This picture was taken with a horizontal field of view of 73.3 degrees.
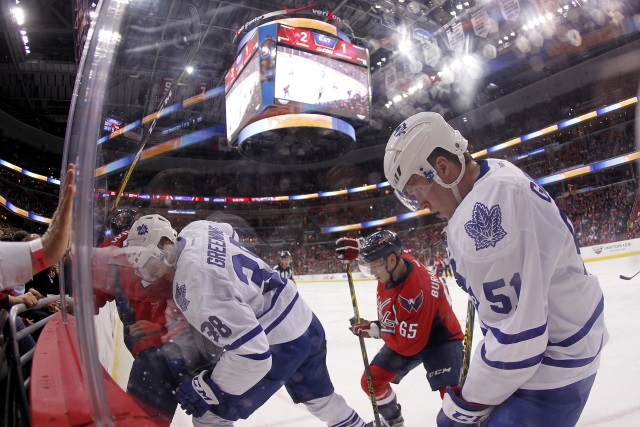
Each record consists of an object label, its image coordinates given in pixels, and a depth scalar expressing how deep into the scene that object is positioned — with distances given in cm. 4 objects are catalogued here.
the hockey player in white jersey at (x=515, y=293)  84
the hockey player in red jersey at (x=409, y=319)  206
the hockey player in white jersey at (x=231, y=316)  123
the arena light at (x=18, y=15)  1011
